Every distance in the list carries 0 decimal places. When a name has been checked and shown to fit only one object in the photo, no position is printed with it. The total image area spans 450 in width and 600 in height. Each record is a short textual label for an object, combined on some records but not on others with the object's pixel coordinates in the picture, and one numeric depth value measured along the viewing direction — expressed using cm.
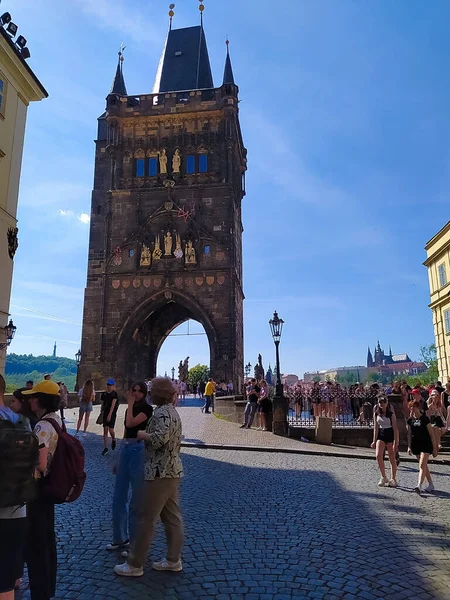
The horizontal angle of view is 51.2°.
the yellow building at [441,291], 2661
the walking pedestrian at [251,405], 1571
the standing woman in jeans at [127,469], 440
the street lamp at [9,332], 1478
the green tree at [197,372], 9096
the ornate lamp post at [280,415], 1439
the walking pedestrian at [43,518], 304
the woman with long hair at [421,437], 732
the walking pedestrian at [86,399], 1260
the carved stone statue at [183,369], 4106
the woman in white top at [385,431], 780
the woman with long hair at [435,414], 1028
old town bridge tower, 3022
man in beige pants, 367
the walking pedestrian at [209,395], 2141
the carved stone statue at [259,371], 3085
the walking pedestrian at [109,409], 979
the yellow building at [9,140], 1483
